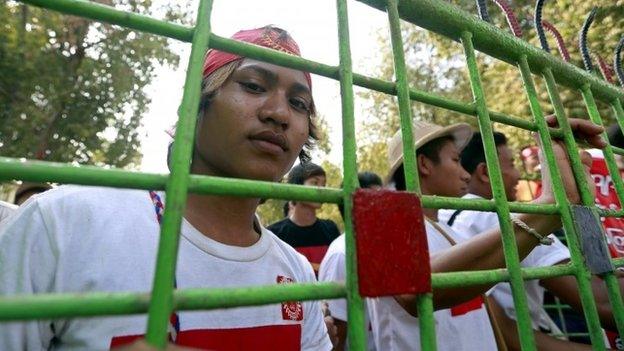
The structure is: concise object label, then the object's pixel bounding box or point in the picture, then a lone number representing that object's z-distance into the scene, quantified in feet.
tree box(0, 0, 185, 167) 30.94
